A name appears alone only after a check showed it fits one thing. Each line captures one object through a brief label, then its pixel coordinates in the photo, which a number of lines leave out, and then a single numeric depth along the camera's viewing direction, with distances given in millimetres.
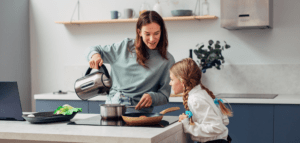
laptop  1637
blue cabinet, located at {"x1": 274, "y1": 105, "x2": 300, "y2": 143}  2703
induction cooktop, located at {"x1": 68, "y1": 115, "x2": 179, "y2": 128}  1515
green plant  3178
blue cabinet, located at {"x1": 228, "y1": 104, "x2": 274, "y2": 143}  2770
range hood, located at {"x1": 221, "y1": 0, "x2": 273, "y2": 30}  3018
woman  1946
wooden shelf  3365
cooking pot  1680
